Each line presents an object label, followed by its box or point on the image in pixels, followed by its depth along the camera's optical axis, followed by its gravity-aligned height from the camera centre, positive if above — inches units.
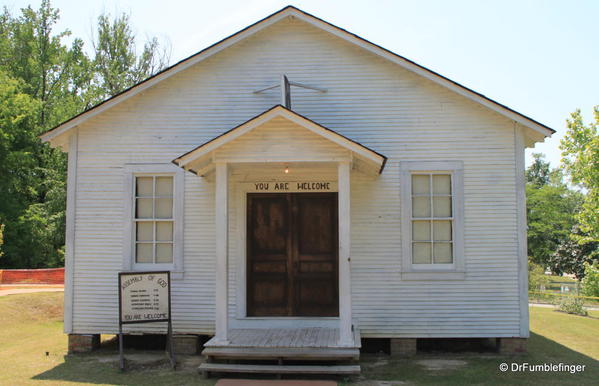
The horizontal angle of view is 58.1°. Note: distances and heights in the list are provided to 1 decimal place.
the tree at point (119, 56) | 1439.5 +473.9
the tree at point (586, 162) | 1039.0 +141.6
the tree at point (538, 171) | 2807.6 +315.8
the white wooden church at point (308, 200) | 382.6 +22.8
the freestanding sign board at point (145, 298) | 350.9 -44.0
